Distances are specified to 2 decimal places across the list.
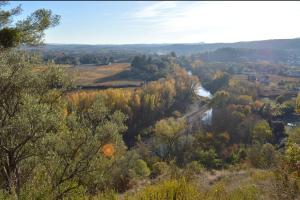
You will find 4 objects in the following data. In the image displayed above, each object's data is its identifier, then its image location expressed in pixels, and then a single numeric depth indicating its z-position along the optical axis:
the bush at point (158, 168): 22.06
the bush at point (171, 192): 8.92
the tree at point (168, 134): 39.31
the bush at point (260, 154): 26.46
